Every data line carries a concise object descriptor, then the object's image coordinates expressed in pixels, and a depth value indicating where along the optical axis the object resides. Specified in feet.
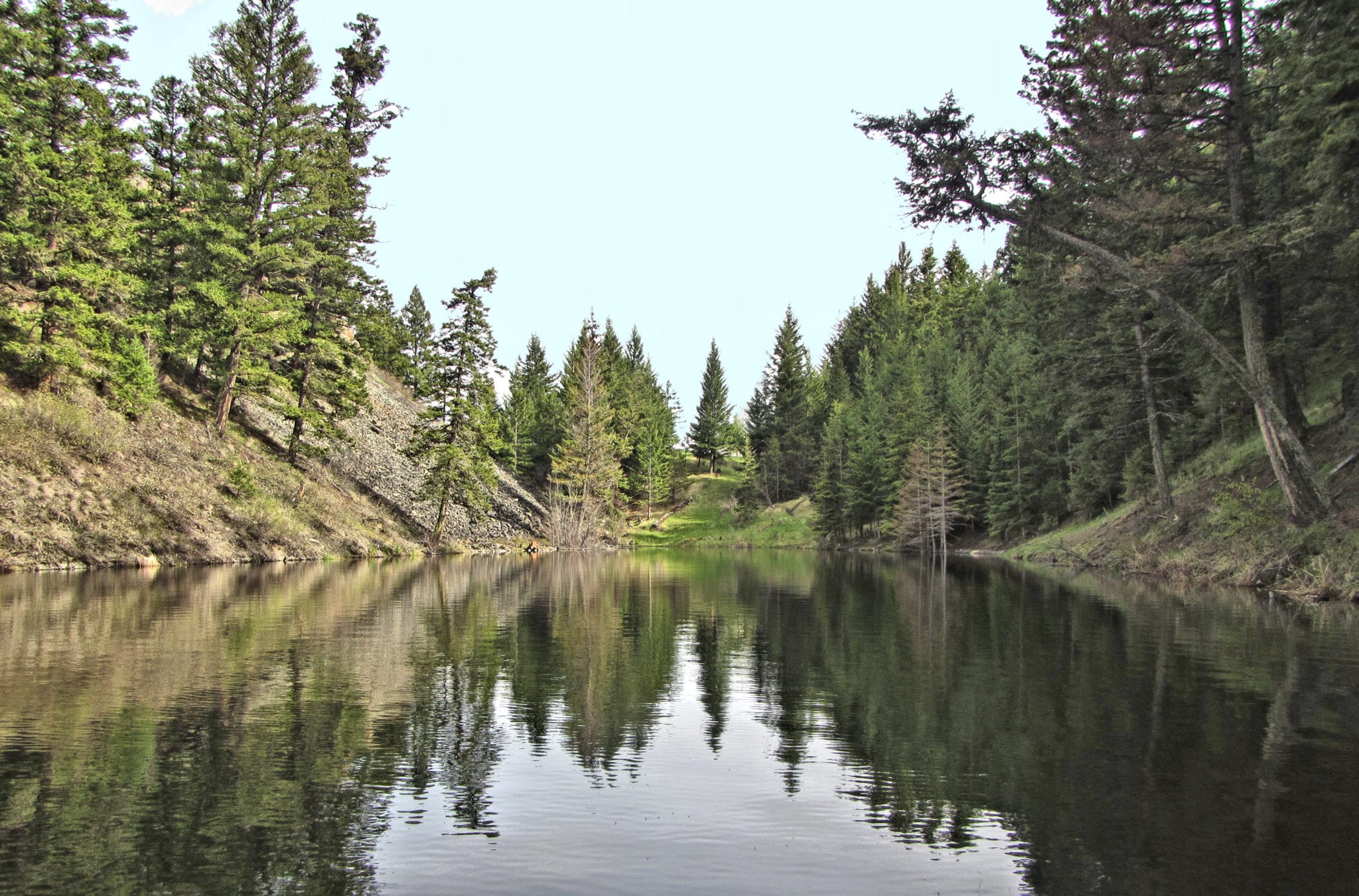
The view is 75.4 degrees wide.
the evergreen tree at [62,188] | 105.09
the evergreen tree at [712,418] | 403.13
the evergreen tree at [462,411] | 169.27
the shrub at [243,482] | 121.49
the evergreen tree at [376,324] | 156.87
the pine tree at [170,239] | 128.98
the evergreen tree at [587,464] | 225.15
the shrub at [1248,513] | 80.53
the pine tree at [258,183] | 131.75
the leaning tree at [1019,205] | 67.15
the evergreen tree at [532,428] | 300.20
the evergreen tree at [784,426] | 360.69
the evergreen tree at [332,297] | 145.89
